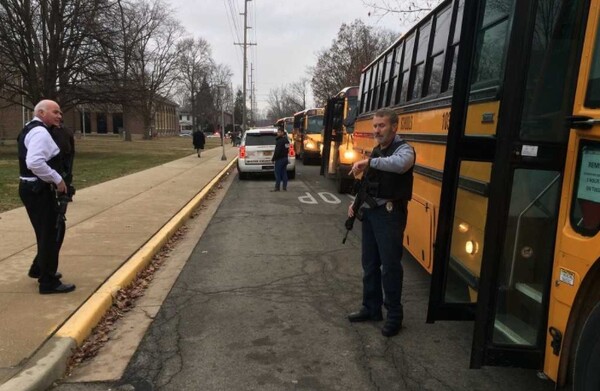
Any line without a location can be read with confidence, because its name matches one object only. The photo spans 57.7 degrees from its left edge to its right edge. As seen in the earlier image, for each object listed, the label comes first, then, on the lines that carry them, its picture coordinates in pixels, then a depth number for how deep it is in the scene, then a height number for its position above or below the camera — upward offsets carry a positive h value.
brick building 33.04 -2.70
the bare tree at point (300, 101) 98.05 +2.64
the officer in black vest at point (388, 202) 4.32 -0.68
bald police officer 4.88 -0.78
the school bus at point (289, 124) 45.52 -1.02
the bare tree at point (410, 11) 13.44 +2.67
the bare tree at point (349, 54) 46.09 +5.46
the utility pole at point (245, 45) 44.98 +5.45
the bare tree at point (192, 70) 74.93 +5.53
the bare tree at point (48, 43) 26.92 +2.78
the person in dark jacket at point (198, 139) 31.27 -1.81
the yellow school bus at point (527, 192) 2.74 -0.38
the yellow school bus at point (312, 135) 26.38 -1.02
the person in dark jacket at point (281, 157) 15.26 -1.26
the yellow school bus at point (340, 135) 13.91 -0.54
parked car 18.78 -1.37
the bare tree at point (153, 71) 32.03 +3.77
